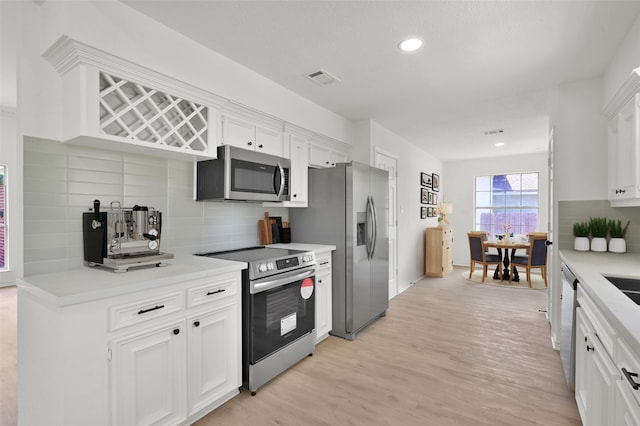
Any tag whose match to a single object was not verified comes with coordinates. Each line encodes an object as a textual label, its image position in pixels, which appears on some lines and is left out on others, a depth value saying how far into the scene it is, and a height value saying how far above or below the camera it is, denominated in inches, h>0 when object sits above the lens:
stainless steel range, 92.2 -30.2
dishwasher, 81.1 -29.6
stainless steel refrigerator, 132.0 -8.0
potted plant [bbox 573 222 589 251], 115.1 -8.5
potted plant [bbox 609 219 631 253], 109.3 -8.2
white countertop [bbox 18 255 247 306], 59.5 -14.2
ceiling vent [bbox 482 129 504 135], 198.5 +49.9
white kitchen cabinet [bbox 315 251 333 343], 125.4 -32.8
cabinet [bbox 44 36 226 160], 70.8 +26.4
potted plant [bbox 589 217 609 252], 112.0 -7.1
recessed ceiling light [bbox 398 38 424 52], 94.2 +49.6
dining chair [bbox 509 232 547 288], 219.5 -28.4
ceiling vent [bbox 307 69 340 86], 116.2 +49.6
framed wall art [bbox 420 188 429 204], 256.2 +13.3
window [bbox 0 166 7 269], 201.0 -5.2
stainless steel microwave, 100.2 +11.9
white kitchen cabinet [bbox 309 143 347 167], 147.2 +27.6
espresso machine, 76.1 -5.9
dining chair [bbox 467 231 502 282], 238.2 -30.3
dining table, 232.8 -24.9
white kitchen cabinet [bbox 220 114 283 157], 107.2 +27.4
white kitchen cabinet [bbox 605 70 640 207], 82.7 +19.8
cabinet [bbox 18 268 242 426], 59.4 -29.2
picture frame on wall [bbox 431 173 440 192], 282.4 +26.7
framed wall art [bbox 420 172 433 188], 256.1 +26.7
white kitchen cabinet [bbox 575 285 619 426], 52.7 -28.6
